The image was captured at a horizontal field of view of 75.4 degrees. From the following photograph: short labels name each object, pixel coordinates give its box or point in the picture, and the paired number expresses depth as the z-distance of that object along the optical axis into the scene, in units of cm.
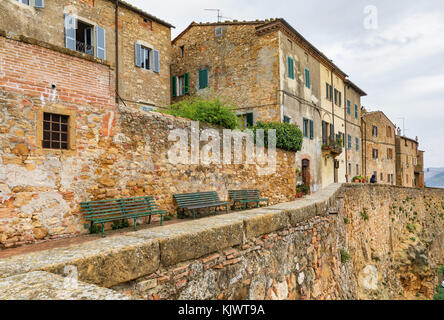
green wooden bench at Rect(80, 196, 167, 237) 537
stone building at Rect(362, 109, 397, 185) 2756
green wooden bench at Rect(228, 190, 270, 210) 913
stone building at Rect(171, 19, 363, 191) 1445
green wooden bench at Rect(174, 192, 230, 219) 720
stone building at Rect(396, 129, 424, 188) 3406
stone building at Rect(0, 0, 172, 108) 996
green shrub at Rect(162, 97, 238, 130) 876
